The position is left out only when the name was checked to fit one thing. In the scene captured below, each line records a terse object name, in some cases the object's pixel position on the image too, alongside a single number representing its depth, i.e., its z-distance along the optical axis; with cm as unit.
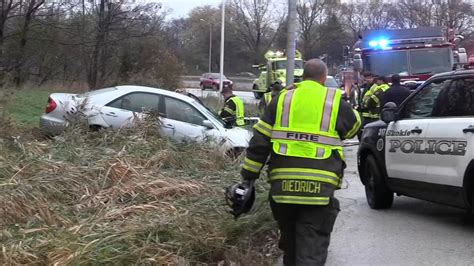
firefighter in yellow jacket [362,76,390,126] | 1370
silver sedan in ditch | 1014
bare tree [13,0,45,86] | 2836
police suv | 636
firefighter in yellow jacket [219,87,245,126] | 1231
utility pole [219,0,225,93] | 3375
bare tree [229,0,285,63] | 9331
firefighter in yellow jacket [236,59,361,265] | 438
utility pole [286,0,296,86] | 1391
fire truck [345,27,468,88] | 1862
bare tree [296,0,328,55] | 9094
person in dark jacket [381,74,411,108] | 1248
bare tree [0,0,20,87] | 2827
